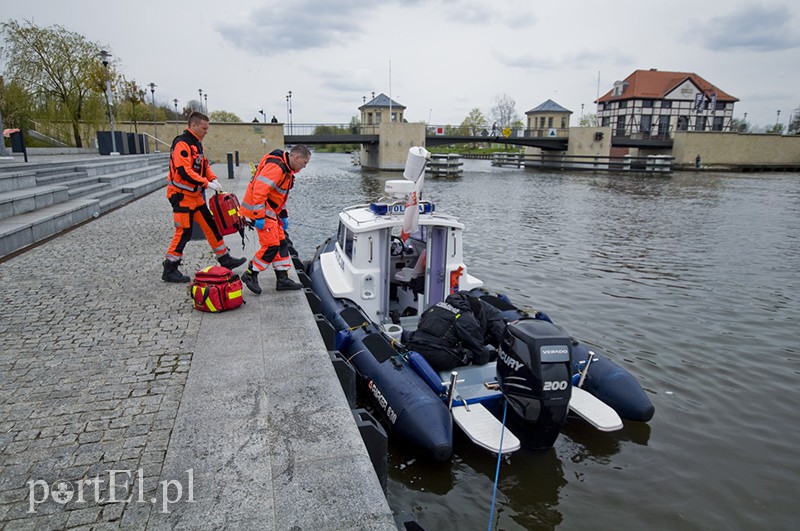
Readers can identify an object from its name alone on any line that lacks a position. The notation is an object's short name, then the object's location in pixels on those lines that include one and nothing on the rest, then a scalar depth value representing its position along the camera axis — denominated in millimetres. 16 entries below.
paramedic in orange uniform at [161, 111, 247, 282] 6719
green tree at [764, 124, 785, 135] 100875
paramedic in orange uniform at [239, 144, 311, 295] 6645
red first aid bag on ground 5969
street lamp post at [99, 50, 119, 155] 24044
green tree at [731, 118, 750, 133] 91738
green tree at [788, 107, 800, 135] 85875
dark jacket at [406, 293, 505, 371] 5625
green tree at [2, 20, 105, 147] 30328
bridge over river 47938
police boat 4516
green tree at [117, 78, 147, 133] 37781
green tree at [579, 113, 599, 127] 116688
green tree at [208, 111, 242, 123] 98000
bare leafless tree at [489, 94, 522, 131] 116188
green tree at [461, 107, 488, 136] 115375
